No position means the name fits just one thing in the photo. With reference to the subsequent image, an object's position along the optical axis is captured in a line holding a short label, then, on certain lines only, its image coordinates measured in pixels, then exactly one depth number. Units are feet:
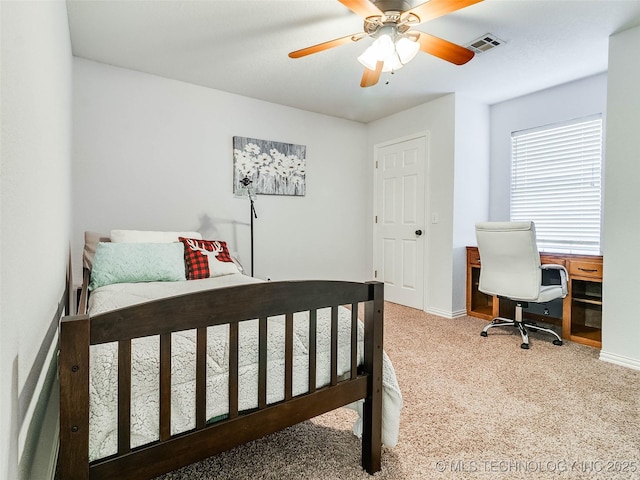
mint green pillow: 7.47
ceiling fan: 5.88
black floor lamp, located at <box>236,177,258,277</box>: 11.19
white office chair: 9.11
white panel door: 13.24
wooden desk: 9.46
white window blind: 10.61
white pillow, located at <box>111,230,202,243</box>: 8.71
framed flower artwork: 12.12
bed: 2.87
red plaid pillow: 8.53
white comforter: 3.08
